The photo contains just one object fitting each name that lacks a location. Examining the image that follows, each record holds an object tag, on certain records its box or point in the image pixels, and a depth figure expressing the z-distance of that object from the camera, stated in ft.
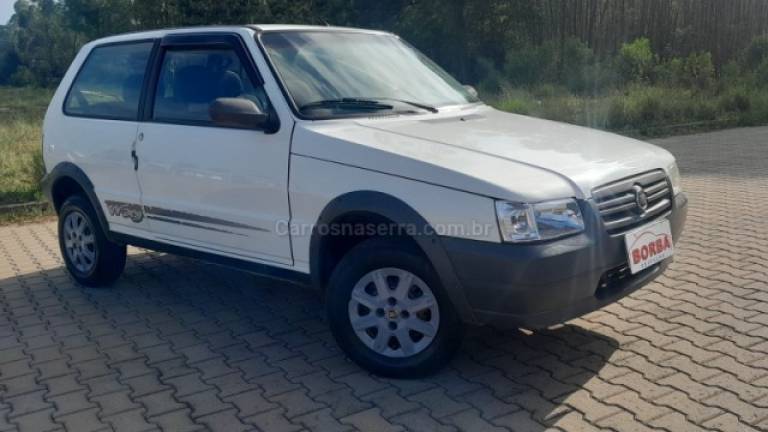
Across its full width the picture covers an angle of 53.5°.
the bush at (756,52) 62.85
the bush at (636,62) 59.52
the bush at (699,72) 57.00
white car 11.66
